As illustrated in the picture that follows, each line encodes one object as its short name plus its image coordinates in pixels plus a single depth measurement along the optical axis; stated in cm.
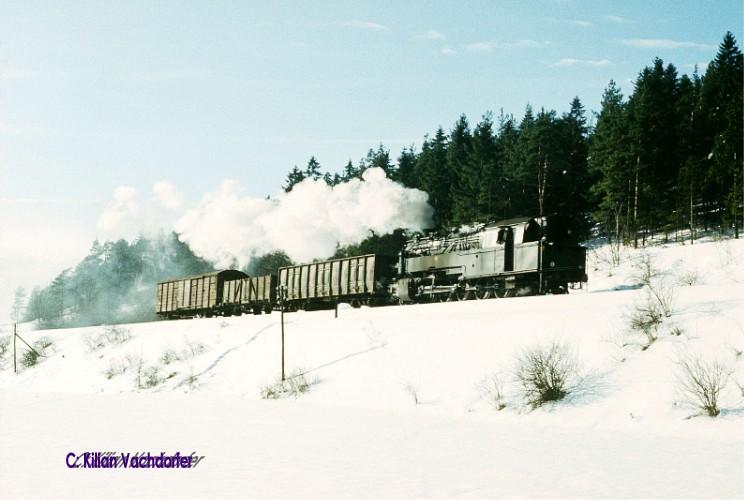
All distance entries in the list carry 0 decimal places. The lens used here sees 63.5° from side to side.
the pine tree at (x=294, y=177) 7281
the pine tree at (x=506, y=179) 5144
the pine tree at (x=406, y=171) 6631
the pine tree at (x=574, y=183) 5241
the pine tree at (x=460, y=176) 5256
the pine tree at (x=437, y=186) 5903
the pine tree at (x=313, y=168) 7488
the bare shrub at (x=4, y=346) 3909
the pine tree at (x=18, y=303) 14362
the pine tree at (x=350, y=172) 7862
